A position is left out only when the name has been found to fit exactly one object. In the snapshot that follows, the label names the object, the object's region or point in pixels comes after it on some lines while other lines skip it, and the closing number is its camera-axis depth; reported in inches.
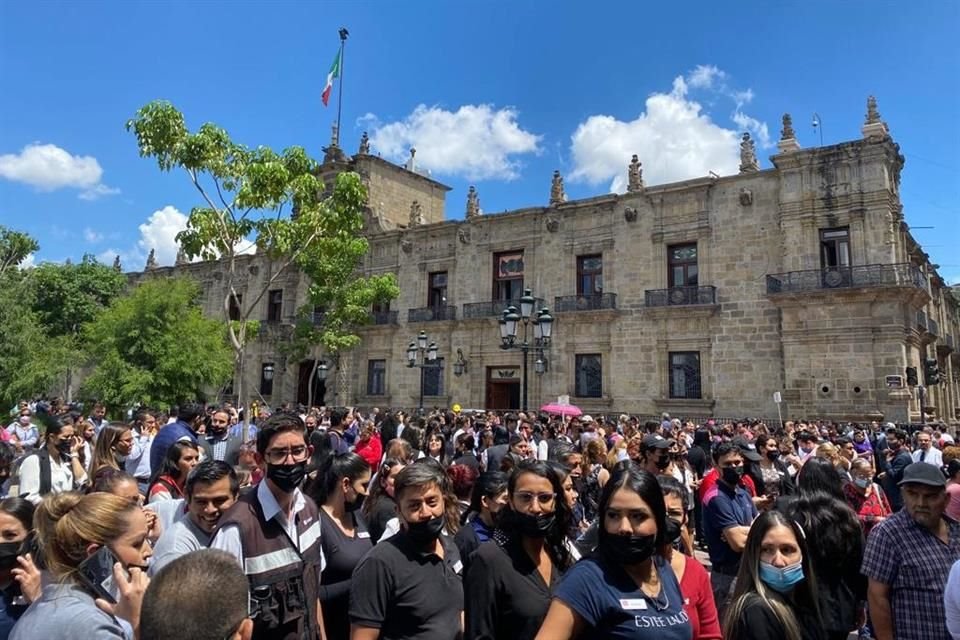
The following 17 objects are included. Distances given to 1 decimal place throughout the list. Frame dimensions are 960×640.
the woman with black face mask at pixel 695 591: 93.7
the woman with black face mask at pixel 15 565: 93.3
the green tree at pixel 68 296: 1206.9
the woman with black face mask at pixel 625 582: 82.2
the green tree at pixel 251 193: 453.4
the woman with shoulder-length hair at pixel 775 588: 93.3
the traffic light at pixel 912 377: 634.2
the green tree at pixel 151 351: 665.0
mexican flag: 934.4
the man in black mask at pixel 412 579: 100.0
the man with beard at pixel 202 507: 111.3
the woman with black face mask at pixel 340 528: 126.6
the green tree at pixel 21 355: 658.8
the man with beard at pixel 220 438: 306.0
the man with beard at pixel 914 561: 117.2
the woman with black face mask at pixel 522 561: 97.7
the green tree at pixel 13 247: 929.5
